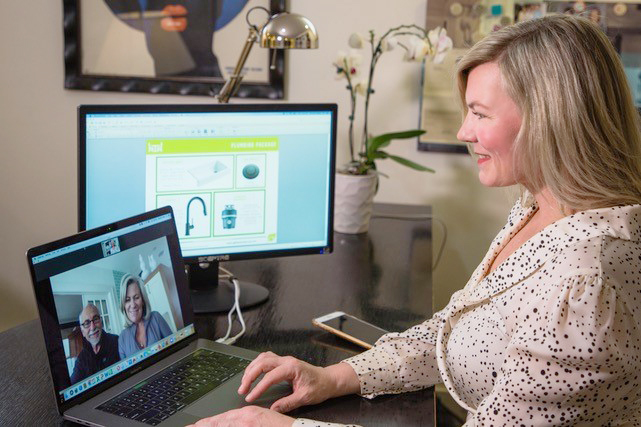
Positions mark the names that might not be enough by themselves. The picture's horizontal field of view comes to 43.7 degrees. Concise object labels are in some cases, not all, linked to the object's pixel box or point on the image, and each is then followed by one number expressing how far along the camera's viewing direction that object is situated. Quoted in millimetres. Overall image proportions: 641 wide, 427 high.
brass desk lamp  1839
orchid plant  2238
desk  1210
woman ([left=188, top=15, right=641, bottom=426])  1005
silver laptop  1120
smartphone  1474
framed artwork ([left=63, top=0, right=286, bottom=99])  2484
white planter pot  2201
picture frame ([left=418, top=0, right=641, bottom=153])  2254
